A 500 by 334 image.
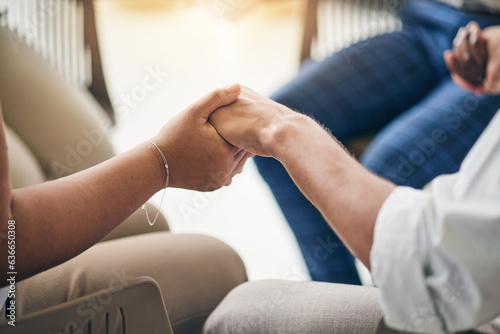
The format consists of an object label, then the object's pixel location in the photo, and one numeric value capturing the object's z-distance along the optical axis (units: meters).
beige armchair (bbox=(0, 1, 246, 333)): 0.48
